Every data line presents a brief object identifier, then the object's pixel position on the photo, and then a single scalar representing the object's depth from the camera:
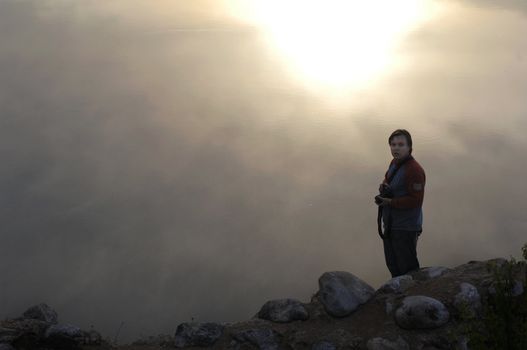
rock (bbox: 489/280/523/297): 6.67
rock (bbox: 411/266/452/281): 7.96
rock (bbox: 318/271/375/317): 7.34
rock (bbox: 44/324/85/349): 7.18
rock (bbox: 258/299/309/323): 7.38
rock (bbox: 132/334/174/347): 7.56
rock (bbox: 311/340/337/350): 6.93
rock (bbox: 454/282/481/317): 6.93
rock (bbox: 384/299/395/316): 7.18
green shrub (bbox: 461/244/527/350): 5.09
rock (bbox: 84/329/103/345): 7.48
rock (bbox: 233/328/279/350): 7.12
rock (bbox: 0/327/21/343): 7.14
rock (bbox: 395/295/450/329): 6.85
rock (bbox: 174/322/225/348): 7.29
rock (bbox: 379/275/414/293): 7.51
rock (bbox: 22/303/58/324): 8.62
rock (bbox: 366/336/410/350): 6.76
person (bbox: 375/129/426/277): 7.59
